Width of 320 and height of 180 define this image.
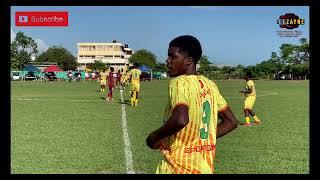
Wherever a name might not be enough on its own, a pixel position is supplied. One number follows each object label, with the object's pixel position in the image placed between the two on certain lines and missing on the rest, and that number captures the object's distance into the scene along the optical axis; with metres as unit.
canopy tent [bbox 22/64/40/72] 51.97
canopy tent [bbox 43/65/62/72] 62.71
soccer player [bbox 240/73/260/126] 12.85
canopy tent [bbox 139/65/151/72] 61.38
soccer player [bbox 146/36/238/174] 3.20
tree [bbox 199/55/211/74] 48.21
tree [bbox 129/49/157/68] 71.36
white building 81.62
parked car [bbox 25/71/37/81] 56.38
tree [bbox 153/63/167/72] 68.12
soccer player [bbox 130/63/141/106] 18.79
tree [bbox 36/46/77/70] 79.75
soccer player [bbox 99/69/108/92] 30.36
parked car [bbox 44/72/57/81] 56.56
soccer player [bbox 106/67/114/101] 21.81
